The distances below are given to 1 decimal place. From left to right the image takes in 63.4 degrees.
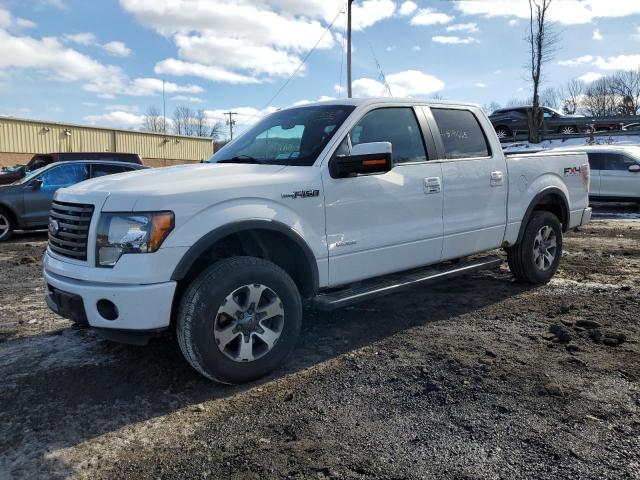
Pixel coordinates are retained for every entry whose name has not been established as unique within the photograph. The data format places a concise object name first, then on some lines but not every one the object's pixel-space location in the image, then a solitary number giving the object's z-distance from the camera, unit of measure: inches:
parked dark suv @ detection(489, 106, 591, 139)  1064.8
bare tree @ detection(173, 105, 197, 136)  3329.2
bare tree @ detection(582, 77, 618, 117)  2423.7
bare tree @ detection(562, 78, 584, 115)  2250.2
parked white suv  548.1
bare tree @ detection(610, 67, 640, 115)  2037.4
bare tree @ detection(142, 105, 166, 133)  3006.9
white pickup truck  123.2
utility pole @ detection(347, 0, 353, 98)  863.7
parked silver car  394.9
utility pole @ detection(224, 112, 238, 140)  2960.1
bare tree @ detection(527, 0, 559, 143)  1197.1
